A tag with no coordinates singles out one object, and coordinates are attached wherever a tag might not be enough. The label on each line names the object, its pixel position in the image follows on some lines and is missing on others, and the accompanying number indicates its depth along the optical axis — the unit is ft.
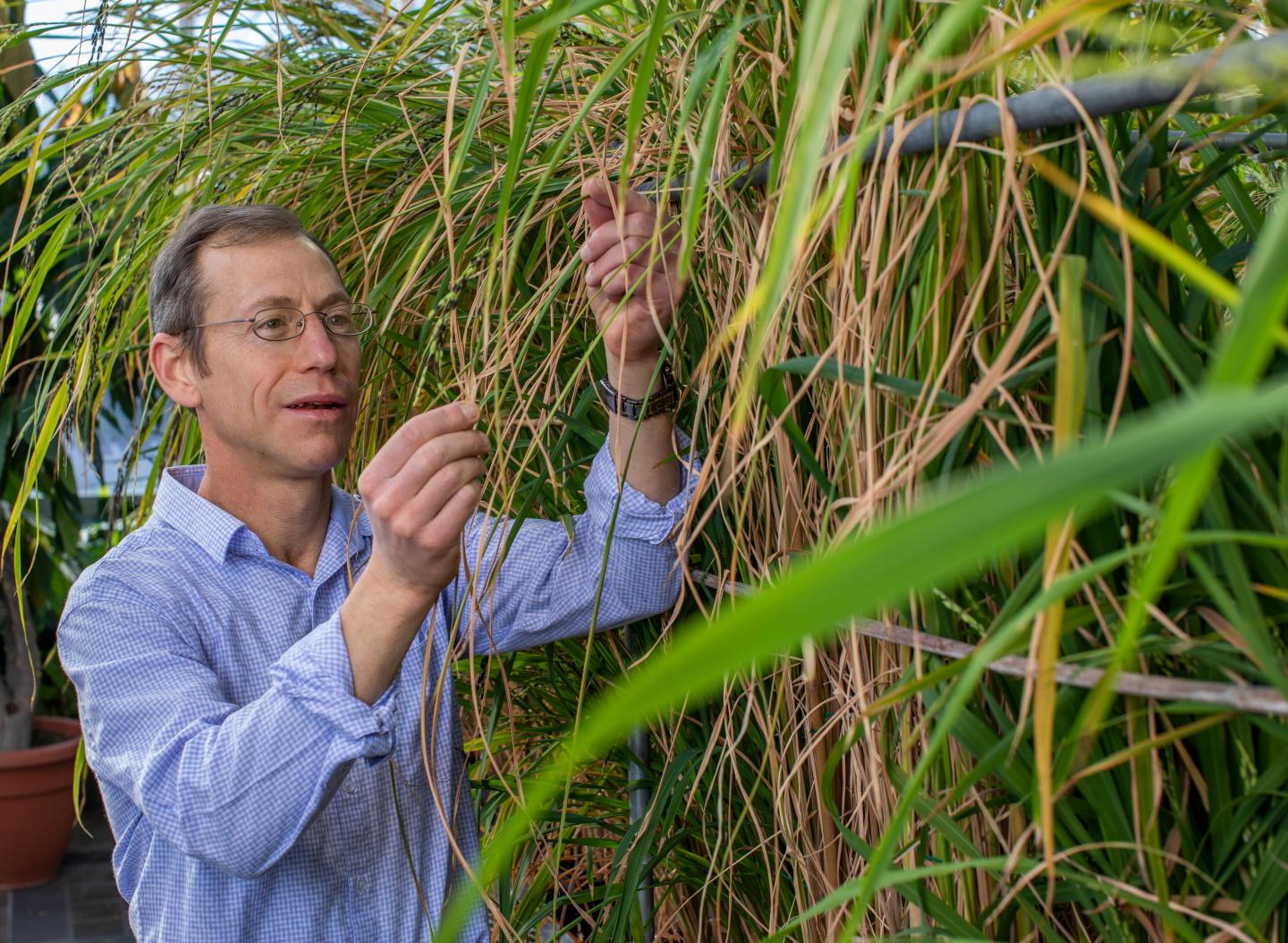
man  2.81
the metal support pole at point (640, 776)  3.20
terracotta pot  9.75
